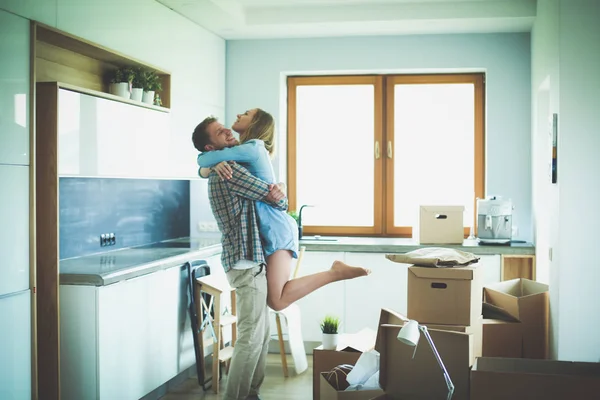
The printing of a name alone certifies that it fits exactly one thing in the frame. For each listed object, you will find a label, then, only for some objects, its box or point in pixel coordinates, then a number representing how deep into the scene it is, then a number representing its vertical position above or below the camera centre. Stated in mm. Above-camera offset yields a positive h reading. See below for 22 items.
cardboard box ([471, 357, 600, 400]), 2066 -613
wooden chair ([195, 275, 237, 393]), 4191 -812
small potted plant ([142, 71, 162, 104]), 4250 +666
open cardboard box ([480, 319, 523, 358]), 3533 -795
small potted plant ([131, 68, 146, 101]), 4164 +685
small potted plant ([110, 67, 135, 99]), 4039 +657
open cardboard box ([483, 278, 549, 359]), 3615 -671
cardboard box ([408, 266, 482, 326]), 2986 -474
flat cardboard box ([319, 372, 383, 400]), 2449 -754
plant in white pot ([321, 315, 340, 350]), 3325 -745
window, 5625 +347
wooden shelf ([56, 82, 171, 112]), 3285 +507
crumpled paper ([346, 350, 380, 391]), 2586 -716
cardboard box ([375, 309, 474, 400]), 2314 -623
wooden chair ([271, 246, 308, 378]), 4652 -1053
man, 3504 -308
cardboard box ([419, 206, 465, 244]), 4992 -266
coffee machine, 4980 -228
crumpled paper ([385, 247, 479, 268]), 3031 -317
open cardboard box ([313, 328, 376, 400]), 3109 -787
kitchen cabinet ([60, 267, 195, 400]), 3238 -771
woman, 3514 -262
